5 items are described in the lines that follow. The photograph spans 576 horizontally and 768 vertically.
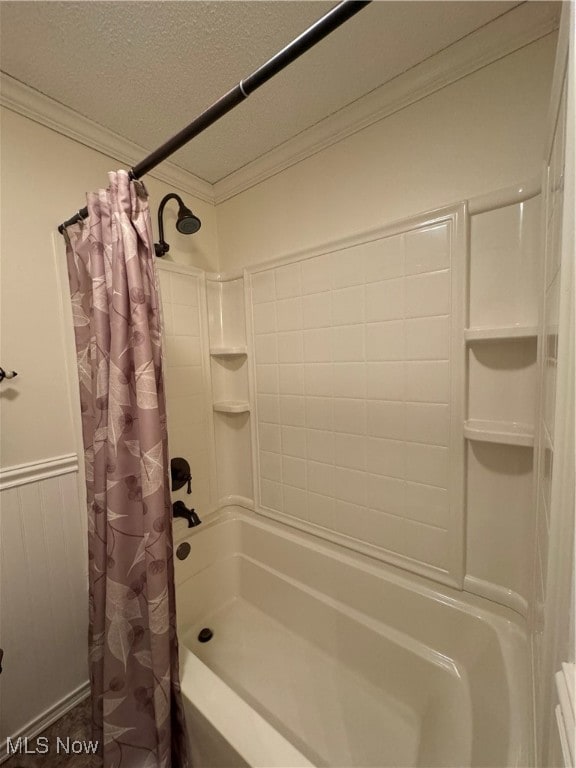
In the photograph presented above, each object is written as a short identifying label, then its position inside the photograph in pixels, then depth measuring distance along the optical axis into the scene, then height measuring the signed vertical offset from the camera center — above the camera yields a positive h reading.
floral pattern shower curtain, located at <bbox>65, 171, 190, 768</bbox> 0.84 -0.38
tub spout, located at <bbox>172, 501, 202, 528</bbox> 1.28 -0.64
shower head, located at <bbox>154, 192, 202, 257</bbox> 1.21 +0.58
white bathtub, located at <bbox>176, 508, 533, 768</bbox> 0.80 -1.05
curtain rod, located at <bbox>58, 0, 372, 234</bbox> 0.52 +0.58
